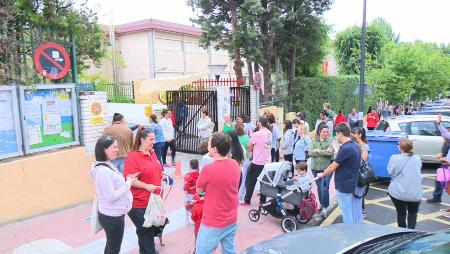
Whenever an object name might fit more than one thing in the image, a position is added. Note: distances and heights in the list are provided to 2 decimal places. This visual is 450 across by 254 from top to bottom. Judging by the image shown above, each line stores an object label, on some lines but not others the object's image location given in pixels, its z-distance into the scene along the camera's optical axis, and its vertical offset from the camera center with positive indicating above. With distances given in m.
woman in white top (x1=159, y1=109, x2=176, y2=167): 10.53 -1.14
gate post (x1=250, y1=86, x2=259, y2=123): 12.70 -0.62
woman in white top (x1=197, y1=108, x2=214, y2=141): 10.73 -1.08
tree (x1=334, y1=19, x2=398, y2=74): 26.39 +2.74
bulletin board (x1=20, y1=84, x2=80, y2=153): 6.32 -0.46
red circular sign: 6.20 +0.52
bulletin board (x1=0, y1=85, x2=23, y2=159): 5.98 -0.53
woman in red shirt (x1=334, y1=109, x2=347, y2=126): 13.37 -1.20
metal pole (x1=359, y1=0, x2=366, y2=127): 12.92 +0.59
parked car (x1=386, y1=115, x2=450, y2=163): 10.38 -1.37
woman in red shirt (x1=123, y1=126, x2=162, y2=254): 3.99 -0.90
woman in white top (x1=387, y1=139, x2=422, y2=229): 5.02 -1.33
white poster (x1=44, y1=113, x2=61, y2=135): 6.64 -0.59
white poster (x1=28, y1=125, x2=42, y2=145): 6.39 -0.75
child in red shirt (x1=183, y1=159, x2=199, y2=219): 4.98 -1.26
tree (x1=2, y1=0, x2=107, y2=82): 6.09 +1.30
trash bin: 8.61 -1.49
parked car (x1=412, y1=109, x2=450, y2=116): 14.36 -1.14
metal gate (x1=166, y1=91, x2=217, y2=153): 11.82 -0.76
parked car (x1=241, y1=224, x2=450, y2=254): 2.77 -1.32
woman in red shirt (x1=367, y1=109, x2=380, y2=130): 15.88 -1.54
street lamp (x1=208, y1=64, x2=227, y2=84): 11.98 +0.60
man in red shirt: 3.53 -1.01
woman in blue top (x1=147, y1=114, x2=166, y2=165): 9.52 -1.21
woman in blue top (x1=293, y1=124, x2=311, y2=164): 8.02 -1.27
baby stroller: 5.68 -1.70
